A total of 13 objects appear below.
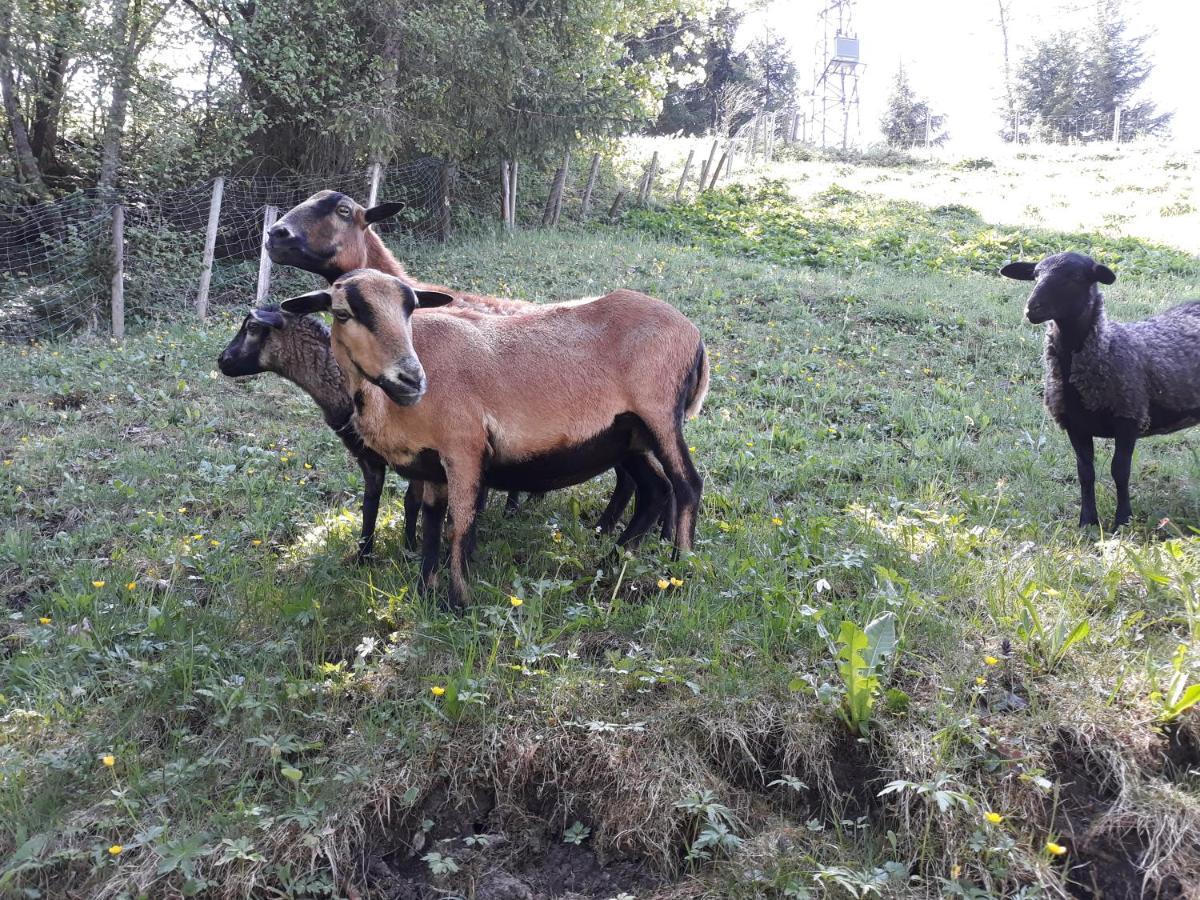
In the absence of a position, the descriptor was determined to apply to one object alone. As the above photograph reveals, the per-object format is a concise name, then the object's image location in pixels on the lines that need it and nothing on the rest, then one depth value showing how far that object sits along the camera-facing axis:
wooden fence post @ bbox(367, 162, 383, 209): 13.65
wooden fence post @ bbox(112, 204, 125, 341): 11.37
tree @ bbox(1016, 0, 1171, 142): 43.06
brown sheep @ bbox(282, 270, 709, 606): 4.46
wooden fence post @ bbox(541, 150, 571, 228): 19.36
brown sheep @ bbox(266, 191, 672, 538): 5.99
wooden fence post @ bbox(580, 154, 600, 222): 20.66
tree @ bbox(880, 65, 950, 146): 47.88
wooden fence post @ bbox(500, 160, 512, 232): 18.12
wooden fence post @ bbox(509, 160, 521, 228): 18.23
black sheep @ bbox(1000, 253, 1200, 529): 6.26
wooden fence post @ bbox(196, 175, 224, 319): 11.88
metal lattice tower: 47.59
